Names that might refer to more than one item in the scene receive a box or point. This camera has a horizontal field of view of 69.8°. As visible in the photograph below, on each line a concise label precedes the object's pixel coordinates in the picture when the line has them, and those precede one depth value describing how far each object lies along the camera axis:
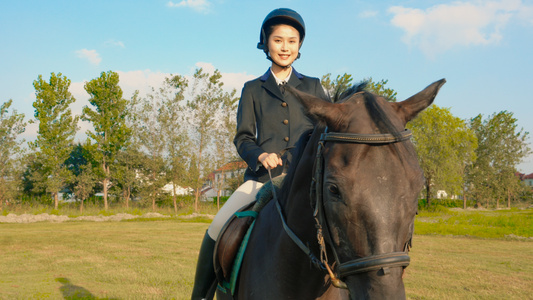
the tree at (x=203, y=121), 44.94
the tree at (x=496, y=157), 63.75
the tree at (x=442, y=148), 45.31
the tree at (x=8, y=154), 40.97
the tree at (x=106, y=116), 44.81
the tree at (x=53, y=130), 41.09
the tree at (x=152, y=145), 46.22
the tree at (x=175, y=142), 45.44
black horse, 1.64
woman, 3.38
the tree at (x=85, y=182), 44.12
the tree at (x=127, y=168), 46.69
